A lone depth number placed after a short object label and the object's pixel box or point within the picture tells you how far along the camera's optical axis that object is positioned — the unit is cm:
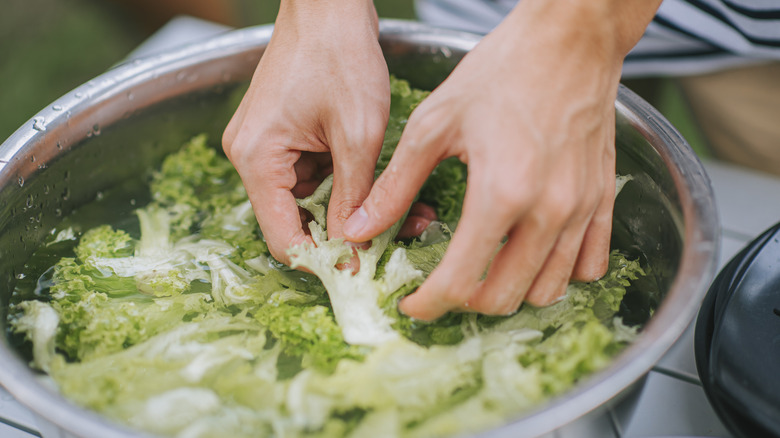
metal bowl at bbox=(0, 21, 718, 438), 52
